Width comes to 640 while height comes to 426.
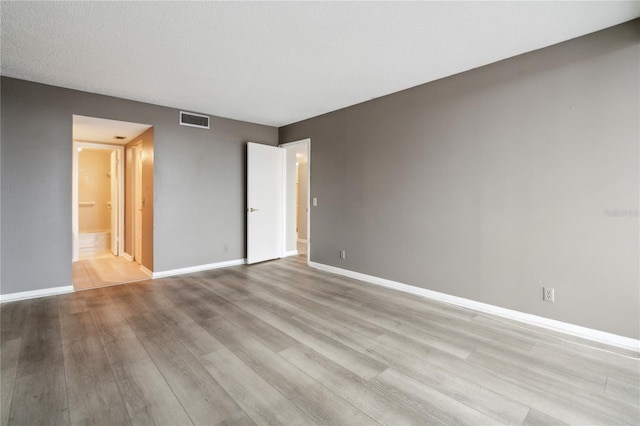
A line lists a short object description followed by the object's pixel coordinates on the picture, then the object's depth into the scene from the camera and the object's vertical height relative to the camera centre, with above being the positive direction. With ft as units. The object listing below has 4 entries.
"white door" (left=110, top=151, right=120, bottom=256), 19.79 +0.53
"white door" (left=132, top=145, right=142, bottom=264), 17.20 +0.57
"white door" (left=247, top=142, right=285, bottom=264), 17.21 +0.64
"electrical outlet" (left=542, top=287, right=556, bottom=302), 8.86 -2.57
